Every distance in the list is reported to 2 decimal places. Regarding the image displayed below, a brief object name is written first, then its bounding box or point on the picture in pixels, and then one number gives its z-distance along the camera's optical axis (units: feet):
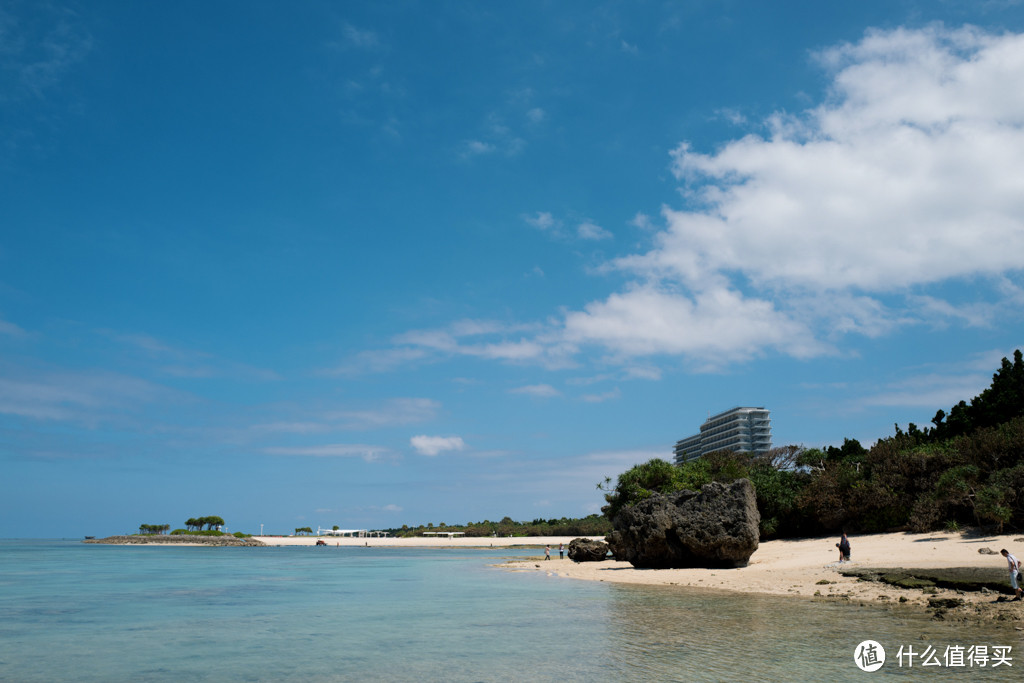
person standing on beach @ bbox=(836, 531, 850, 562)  92.79
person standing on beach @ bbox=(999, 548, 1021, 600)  58.54
